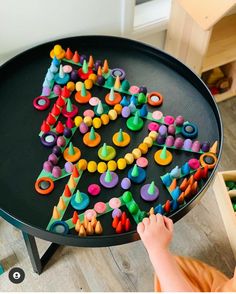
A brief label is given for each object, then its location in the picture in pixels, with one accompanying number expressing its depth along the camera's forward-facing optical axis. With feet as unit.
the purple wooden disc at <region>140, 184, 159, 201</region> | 3.30
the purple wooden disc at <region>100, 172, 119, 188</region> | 3.36
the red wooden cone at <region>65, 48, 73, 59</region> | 4.04
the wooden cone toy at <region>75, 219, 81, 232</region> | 3.11
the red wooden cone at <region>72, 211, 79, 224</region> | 3.15
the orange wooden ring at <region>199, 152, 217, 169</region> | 3.43
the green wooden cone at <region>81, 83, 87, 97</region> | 3.81
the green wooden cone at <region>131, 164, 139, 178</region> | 3.35
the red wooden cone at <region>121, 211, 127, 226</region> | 3.13
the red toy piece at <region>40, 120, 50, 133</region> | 3.57
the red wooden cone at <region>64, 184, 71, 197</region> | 3.28
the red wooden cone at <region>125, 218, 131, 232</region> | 3.11
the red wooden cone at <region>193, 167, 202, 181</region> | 3.35
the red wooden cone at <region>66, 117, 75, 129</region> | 3.62
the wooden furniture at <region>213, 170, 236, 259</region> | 4.48
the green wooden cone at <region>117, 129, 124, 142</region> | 3.55
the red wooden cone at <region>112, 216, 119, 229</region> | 3.15
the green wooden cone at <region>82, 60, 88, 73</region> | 3.94
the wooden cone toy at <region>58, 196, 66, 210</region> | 3.23
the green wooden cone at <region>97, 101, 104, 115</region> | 3.69
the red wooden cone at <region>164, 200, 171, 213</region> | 3.19
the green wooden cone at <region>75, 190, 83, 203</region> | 3.21
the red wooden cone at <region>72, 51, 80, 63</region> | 4.03
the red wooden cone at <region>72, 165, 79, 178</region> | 3.36
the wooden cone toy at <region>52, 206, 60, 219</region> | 3.17
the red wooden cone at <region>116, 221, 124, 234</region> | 3.11
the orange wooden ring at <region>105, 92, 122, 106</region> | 3.81
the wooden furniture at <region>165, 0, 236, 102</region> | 4.24
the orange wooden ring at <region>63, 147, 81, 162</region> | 3.47
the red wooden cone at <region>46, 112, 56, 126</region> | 3.61
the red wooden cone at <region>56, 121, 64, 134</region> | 3.58
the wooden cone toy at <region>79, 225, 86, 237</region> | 3.09
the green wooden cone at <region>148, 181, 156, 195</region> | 3.28
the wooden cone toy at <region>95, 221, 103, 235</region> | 3.10
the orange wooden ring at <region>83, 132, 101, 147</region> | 3.57
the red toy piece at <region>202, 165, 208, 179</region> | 3.39
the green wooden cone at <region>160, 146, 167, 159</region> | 3.48
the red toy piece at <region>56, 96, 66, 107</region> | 3.73
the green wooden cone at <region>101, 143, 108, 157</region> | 3.46
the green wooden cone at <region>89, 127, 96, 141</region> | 3.55
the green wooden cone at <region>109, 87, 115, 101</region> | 3.78
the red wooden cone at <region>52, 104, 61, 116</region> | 3.68
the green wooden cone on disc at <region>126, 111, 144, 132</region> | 3.68
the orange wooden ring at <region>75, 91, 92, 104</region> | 3.81
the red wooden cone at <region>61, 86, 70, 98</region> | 3.80
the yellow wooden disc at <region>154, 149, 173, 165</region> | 3.50
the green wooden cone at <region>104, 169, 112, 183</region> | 3.34
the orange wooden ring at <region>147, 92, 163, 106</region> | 3.81
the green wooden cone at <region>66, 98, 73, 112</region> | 3.69
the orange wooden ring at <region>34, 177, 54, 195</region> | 3.30
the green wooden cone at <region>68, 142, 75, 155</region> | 3.45
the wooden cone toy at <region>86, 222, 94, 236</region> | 3.10
